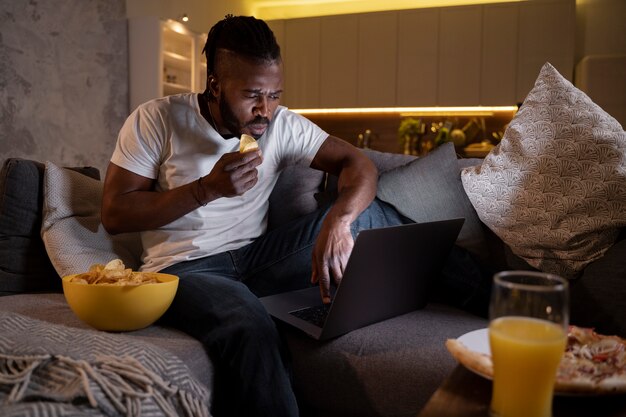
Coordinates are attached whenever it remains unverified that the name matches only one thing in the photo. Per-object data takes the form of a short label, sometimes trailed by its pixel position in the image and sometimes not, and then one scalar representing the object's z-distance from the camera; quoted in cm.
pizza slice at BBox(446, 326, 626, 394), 69
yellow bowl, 119
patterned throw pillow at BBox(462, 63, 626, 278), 151
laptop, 113
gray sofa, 123
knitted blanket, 87
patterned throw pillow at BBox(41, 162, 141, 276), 168
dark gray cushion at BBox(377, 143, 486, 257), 171
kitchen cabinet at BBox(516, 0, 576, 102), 555
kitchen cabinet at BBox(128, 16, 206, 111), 500
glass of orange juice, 63
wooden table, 68
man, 148
